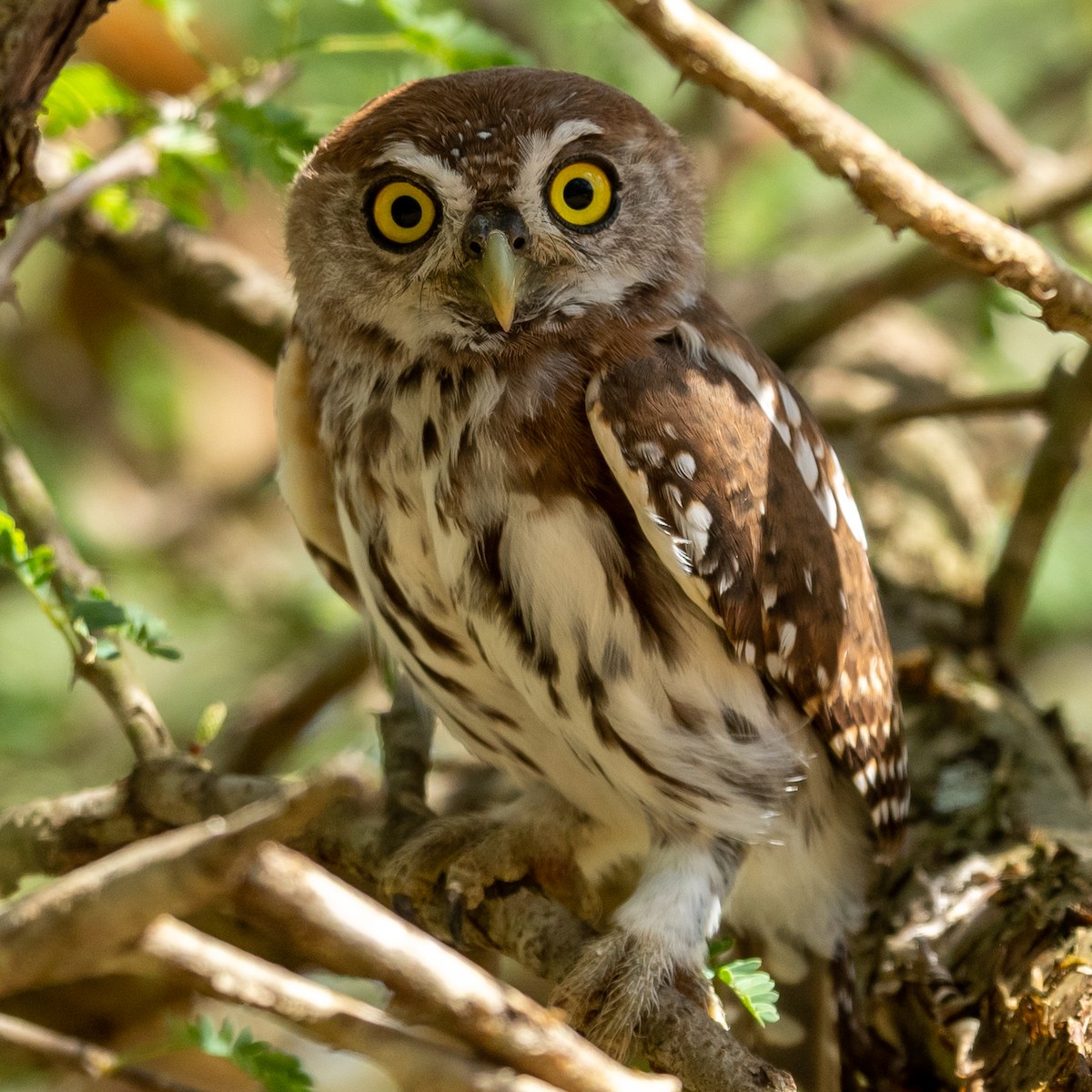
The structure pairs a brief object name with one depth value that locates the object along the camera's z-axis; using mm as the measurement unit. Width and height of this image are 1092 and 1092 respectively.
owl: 4414
